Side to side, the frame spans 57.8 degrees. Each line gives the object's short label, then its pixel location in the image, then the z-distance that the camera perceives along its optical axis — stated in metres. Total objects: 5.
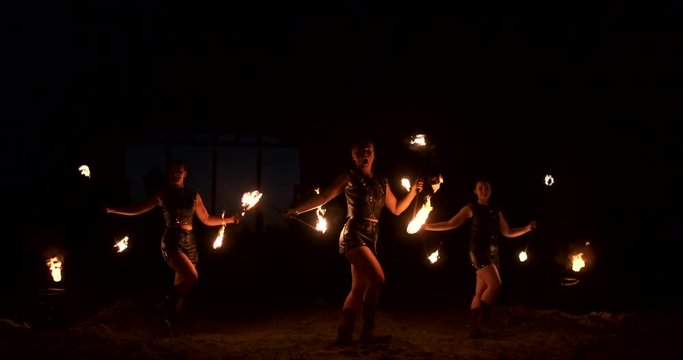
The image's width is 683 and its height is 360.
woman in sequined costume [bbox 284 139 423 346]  6.96
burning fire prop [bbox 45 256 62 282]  8.45
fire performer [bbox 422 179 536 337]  8.05
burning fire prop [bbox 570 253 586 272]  9.45
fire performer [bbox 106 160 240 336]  7.50
